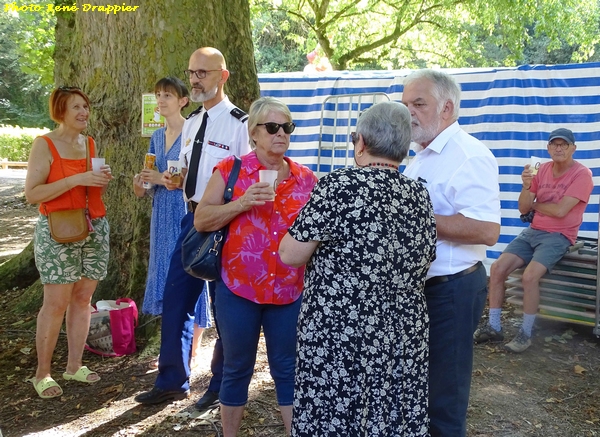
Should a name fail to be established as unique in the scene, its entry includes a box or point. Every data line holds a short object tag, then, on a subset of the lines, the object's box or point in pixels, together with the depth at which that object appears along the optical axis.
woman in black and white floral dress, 2.30
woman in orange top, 4.00
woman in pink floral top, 2.96
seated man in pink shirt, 5.57
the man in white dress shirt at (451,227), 2.62
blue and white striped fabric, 6.89
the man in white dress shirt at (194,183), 3.73
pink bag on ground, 4.70
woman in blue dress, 4.16
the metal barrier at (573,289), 5.59
